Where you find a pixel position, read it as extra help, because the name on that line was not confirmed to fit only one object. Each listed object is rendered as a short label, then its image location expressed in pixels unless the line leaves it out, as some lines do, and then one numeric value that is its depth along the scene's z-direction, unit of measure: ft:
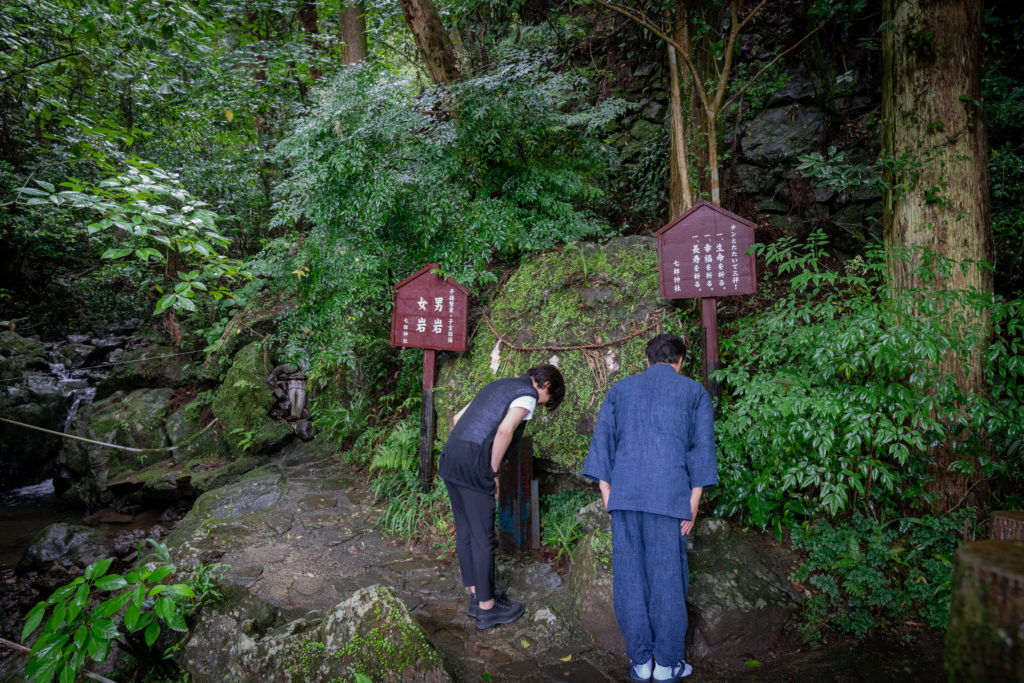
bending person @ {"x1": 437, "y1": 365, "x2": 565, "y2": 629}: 11.44
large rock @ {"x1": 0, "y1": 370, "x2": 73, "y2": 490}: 30.04
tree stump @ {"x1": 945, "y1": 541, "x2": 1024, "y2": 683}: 3.01
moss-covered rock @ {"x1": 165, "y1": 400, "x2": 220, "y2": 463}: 27.78
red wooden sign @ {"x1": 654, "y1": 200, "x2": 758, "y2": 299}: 13.74
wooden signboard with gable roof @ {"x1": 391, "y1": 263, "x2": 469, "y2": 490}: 17.83
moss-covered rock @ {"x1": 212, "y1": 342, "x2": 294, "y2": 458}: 27.02
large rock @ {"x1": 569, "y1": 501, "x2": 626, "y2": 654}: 11.28
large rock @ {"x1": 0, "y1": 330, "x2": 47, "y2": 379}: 32.12
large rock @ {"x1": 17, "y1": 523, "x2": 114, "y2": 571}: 20.16
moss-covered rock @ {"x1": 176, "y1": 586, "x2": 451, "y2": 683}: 9.39
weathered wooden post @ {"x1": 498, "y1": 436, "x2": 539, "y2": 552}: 14.78
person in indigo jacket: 9.59
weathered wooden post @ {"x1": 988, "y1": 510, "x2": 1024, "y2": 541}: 7.48
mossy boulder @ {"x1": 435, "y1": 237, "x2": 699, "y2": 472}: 15.74
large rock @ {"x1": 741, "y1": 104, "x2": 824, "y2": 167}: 22.72
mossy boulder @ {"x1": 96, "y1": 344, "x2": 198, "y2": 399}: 33.12
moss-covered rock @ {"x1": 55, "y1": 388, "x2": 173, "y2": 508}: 27.50
